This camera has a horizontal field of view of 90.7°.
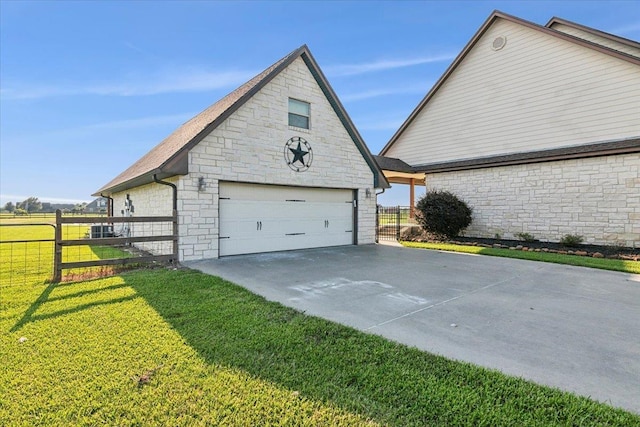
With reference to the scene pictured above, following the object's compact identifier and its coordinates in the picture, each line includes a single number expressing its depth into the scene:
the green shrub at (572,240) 11.05
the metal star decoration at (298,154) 10.11
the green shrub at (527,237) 12.25
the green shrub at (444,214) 13.18
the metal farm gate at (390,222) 15.00
